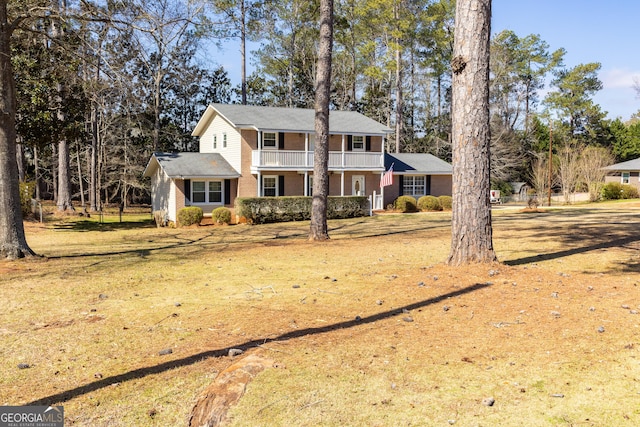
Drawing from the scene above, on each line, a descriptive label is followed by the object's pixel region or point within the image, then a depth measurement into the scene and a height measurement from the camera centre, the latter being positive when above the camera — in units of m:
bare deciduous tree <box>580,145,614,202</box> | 38.22 +1.24
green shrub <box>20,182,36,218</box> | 23.21 -0.38
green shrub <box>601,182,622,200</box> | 39.72 -0.17
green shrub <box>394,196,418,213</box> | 32.25 -0.97
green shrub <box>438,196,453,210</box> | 33.19 -0.80
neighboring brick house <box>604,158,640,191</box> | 44.81 +1.49
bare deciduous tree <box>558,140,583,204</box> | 37.16 +1.07
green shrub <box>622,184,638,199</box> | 40.97 -0.25
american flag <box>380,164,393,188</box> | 27.84 +0.59
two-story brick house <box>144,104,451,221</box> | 27.27 +1.67
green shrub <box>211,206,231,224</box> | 24.56 -1.33
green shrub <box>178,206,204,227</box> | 24.16 -1.31
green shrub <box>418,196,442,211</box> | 32.78 -0.93
